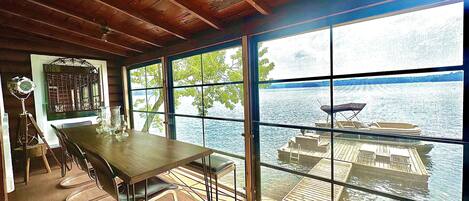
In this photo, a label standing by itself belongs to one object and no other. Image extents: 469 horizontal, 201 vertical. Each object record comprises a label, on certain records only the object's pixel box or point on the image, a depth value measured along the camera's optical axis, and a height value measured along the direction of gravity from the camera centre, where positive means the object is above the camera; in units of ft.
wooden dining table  4.37 -1.54
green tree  8.09 +0.91
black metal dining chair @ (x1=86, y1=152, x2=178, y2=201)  4.44 -2.50
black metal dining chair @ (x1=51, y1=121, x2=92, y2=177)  8.32 -2.82
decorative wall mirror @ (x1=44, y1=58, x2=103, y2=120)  11.98 +0.69
